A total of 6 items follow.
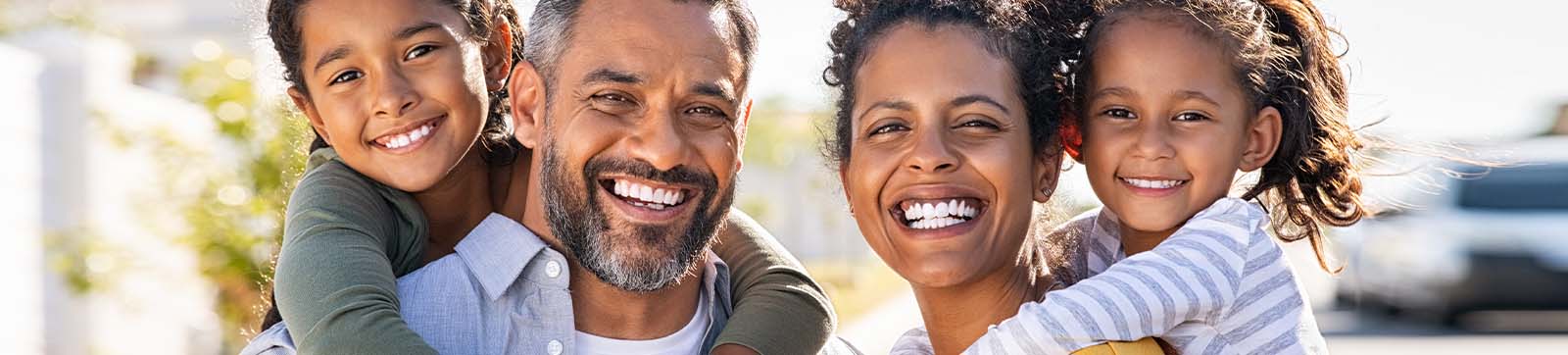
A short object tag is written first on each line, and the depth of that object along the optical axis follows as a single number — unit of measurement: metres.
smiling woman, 2.70
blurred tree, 7.80
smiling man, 2.71
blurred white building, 7.64
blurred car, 14.13
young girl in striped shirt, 2.52
